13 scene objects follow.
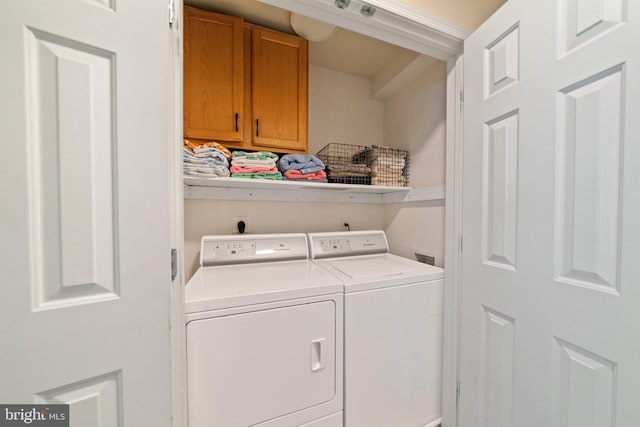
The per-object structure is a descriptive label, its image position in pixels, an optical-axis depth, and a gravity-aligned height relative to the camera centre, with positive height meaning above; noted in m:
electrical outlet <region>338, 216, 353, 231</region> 1.98 -0.13
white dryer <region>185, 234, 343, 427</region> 0.86 -0.61
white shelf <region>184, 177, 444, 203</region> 1.44 +0.14
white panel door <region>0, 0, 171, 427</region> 0.49 +0.00
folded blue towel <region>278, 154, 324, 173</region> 1.51 +0.33
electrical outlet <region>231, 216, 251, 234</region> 1.66 -0.11
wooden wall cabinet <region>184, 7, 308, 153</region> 1.32 +0.82
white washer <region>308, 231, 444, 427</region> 1.09 -0.72
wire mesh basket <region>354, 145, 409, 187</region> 1.72 +0.36
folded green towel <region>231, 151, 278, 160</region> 1.41 +0.36
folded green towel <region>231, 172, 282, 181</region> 1.39 +0.23
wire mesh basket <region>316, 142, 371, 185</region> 1.67 +0.36
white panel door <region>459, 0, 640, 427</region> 0.64 -0.02
